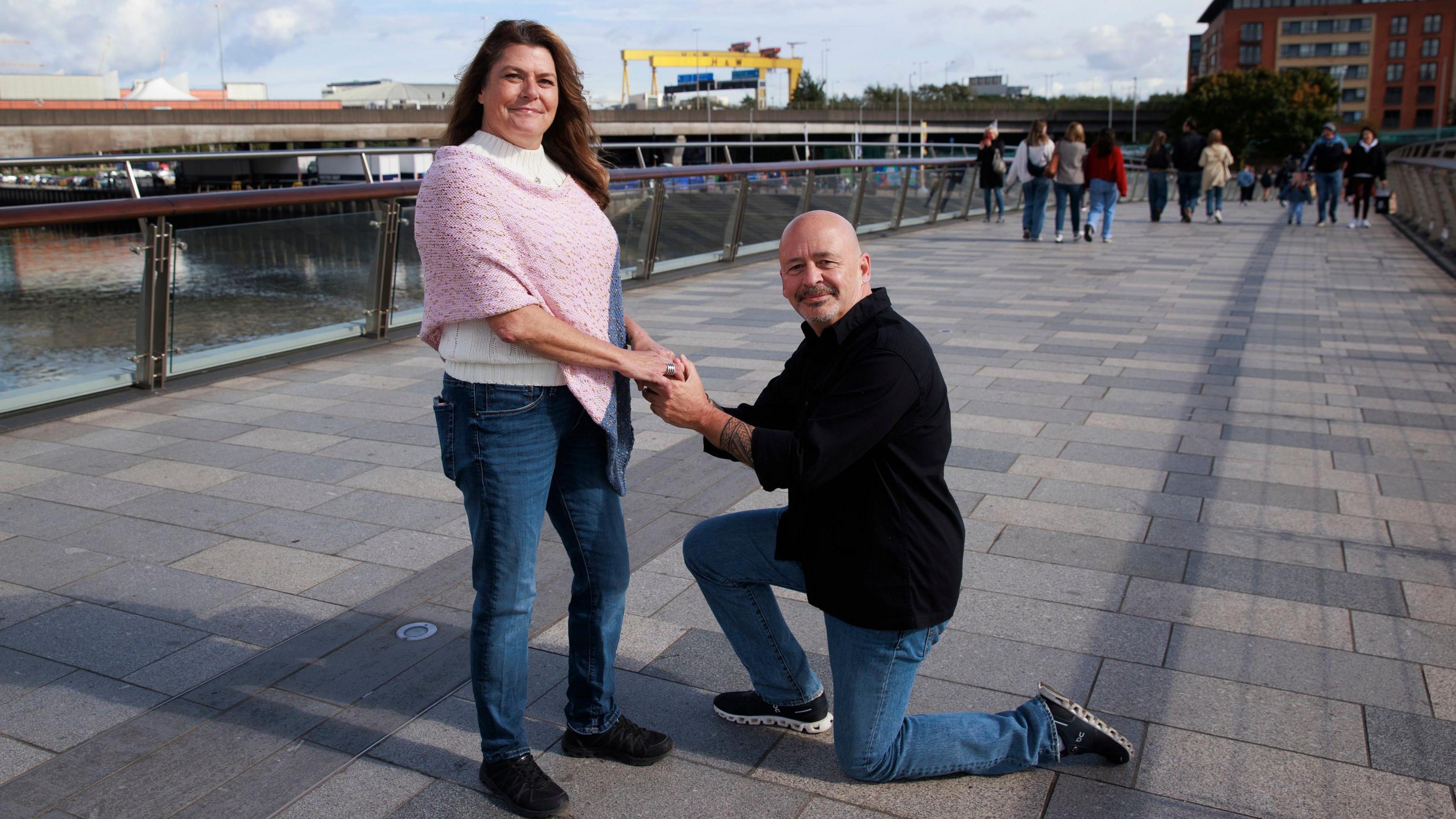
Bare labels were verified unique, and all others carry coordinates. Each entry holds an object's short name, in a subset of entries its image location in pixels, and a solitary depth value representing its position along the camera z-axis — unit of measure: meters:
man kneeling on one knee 2.28
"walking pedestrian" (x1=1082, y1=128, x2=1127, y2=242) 14.88
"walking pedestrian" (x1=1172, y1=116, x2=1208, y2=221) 17.33
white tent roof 86.25
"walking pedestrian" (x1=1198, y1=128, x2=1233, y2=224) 18.38
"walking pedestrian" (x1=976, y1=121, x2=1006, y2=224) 18.30
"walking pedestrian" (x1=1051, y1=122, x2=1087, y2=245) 15.10
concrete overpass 37.19
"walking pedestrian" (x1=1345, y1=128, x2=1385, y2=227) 18.50
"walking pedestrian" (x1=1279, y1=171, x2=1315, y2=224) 18.47
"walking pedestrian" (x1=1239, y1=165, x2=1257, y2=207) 30.14
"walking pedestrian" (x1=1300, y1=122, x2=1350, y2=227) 16.47
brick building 103.94
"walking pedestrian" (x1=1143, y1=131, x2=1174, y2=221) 17.98
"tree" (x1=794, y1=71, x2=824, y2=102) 114.06
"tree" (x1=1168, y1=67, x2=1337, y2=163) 88.50
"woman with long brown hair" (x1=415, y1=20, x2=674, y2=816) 2.24
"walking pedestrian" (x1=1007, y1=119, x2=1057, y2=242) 15.31
